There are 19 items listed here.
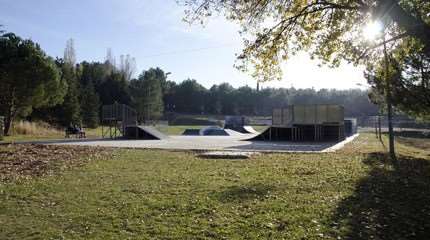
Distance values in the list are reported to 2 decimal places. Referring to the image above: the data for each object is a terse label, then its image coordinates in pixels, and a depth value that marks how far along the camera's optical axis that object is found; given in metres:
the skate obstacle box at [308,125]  33.97
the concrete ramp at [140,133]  34.44
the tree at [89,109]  56.25
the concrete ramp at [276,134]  35.09
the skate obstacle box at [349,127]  47.17
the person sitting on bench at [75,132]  35.28
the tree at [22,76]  35.28
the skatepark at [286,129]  31.39
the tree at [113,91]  78.81
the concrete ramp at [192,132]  45.69
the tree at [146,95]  73.56
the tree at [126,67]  107.62
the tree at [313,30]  11.45
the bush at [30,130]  36.28
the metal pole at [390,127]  18.82
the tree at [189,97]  117.88
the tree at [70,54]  88.94
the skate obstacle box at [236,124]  54.23
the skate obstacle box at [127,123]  34.62
